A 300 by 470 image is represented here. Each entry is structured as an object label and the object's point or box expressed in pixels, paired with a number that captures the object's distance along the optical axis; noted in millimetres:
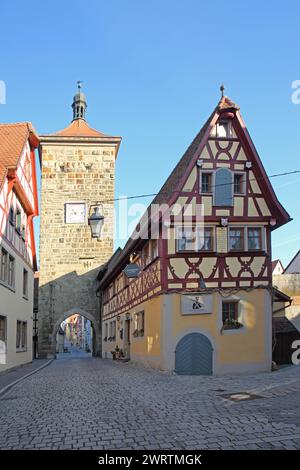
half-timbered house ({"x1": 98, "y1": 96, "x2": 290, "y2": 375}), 16906
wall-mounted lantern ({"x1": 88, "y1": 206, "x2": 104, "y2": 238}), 13156
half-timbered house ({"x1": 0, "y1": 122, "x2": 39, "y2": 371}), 19475
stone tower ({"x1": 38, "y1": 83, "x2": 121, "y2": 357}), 38312
